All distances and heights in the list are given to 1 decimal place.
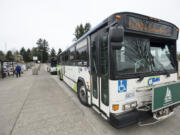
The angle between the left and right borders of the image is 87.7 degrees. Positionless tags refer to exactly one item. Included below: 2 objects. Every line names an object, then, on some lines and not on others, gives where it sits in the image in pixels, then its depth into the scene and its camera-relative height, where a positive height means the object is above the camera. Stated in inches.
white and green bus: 75.5 -4.3
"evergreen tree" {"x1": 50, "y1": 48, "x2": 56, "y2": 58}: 2740.2 +386.9
